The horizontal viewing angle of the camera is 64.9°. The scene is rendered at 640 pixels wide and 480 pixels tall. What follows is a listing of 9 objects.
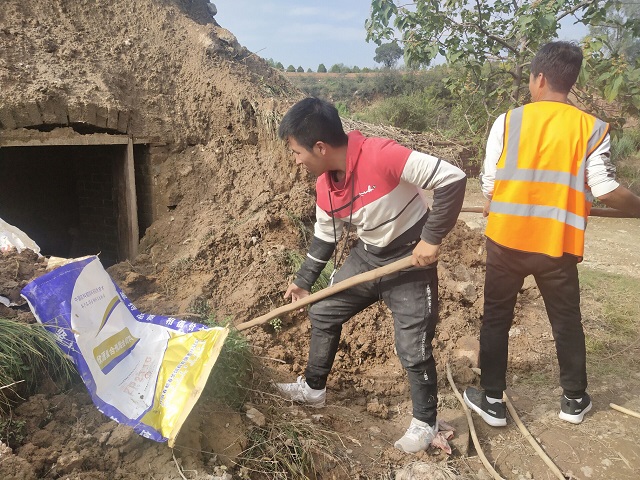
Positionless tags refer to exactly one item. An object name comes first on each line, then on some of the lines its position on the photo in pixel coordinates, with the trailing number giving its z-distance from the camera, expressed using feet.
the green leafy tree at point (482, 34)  17.37
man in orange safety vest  8.57
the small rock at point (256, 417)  8.30
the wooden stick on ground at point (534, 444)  8.54
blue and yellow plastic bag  7.39
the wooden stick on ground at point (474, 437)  8.45
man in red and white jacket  7.66
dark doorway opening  15.28
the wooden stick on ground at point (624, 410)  10.07
